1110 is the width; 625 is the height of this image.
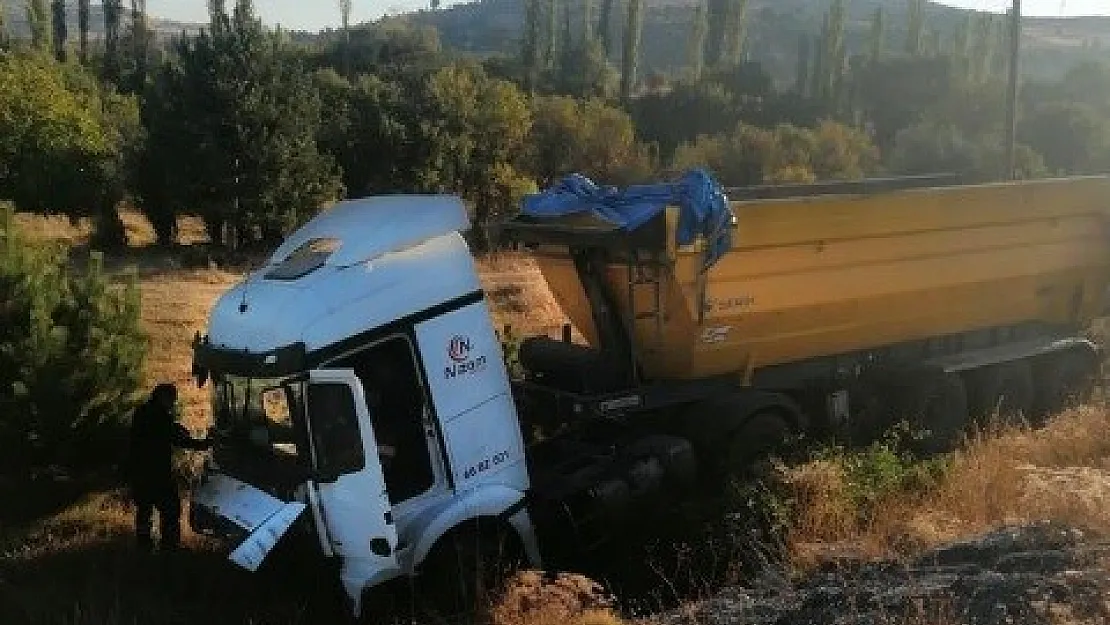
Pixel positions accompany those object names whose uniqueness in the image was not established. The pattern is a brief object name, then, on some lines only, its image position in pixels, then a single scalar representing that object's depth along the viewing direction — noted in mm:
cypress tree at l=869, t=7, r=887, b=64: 58969
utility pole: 21703
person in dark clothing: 7805
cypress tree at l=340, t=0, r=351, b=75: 60062
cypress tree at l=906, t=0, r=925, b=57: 62156
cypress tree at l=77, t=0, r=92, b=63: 61950
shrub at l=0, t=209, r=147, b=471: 9102
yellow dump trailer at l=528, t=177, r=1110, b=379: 8492
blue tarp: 7832
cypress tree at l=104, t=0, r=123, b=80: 50844
